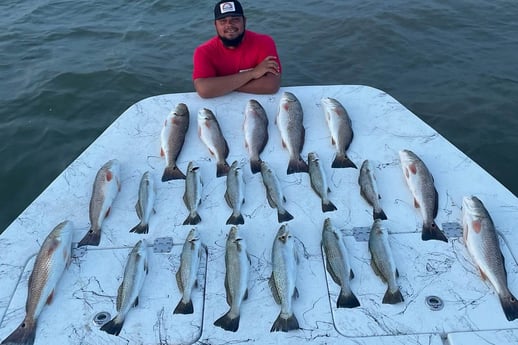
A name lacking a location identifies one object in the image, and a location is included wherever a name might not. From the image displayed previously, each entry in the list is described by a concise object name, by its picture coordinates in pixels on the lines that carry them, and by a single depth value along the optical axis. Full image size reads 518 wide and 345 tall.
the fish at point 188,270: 3.22
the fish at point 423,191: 3.64
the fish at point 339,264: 3.18
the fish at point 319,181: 3.91
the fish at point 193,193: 3.87
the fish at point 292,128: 4.36
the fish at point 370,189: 3.82
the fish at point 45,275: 3.12
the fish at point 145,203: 3.83
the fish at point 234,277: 3.12
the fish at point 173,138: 4.34
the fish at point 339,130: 4.37
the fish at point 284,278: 3.08
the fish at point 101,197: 3.77
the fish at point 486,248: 3.11
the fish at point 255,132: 4.43
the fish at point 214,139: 4.38
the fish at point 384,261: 3.19
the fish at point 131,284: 3.13
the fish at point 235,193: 3.84
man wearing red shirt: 5.23
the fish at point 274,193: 3.85
